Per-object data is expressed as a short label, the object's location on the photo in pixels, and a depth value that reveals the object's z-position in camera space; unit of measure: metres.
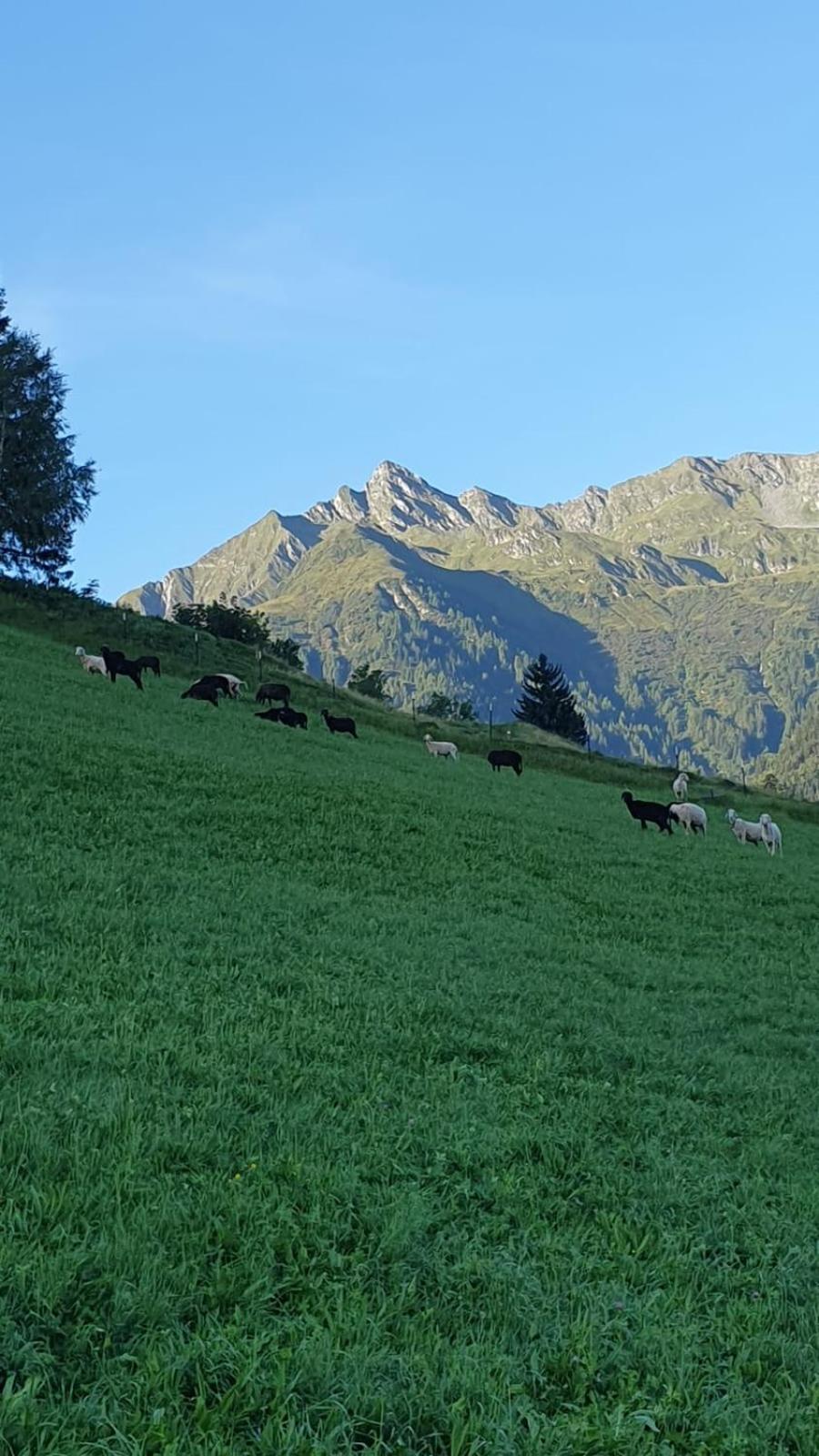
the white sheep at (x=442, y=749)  48.22
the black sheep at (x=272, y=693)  51.16
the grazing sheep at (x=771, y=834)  36.62
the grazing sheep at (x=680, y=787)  50.53
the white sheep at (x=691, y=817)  37.59
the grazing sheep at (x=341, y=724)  47.59
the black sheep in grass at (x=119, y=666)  43.81
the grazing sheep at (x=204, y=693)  44.72
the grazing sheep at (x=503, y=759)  48.47
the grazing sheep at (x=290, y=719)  44.38
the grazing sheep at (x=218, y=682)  46.00
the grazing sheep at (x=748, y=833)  37.25
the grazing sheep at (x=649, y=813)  36.22
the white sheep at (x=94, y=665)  44.31
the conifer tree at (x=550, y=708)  122.19
